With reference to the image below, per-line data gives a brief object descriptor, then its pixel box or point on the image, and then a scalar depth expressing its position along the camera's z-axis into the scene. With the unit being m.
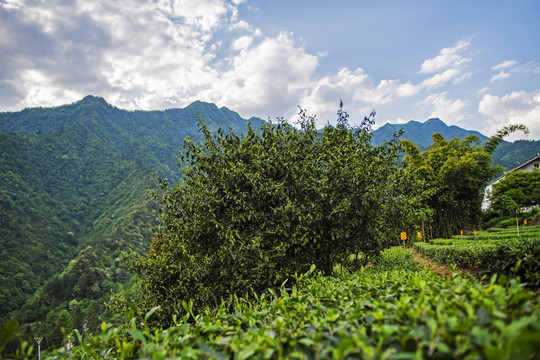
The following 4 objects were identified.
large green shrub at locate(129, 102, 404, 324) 5.07
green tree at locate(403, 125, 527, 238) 24.50
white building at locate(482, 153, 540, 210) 41.30
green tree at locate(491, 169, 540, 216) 28.05
